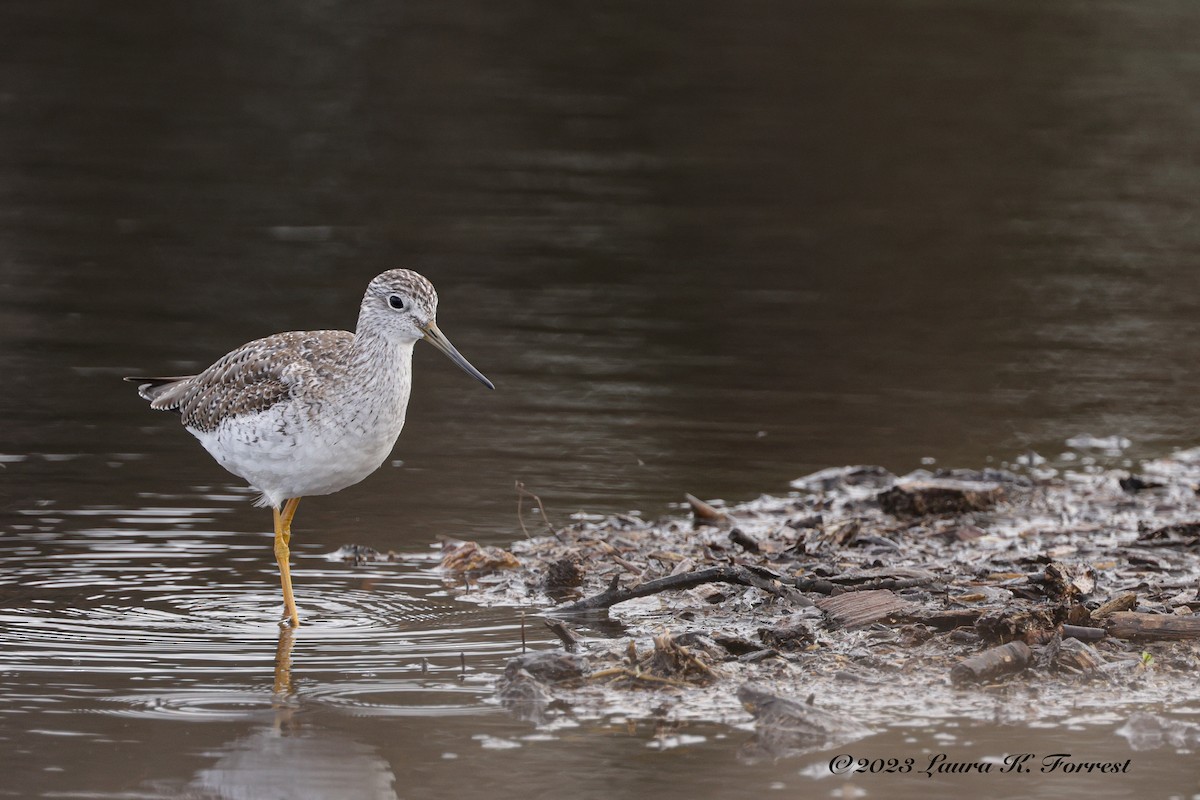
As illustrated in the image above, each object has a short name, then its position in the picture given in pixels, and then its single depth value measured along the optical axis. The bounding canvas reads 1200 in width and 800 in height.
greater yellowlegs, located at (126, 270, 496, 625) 17.56
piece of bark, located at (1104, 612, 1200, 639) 15.77
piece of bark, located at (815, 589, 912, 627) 16.45
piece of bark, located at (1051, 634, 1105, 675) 15.08
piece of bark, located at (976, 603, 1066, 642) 15.48
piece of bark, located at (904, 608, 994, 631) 16.05
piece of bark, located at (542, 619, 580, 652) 15.84
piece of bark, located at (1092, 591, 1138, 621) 15.95
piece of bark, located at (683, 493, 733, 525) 21.77
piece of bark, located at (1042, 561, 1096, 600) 16.45
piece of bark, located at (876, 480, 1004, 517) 21.87
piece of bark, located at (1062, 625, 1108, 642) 15.64
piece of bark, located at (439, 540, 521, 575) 19.70
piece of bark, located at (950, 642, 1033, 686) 14.95
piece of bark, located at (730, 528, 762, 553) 19.44
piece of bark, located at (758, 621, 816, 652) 15.90
